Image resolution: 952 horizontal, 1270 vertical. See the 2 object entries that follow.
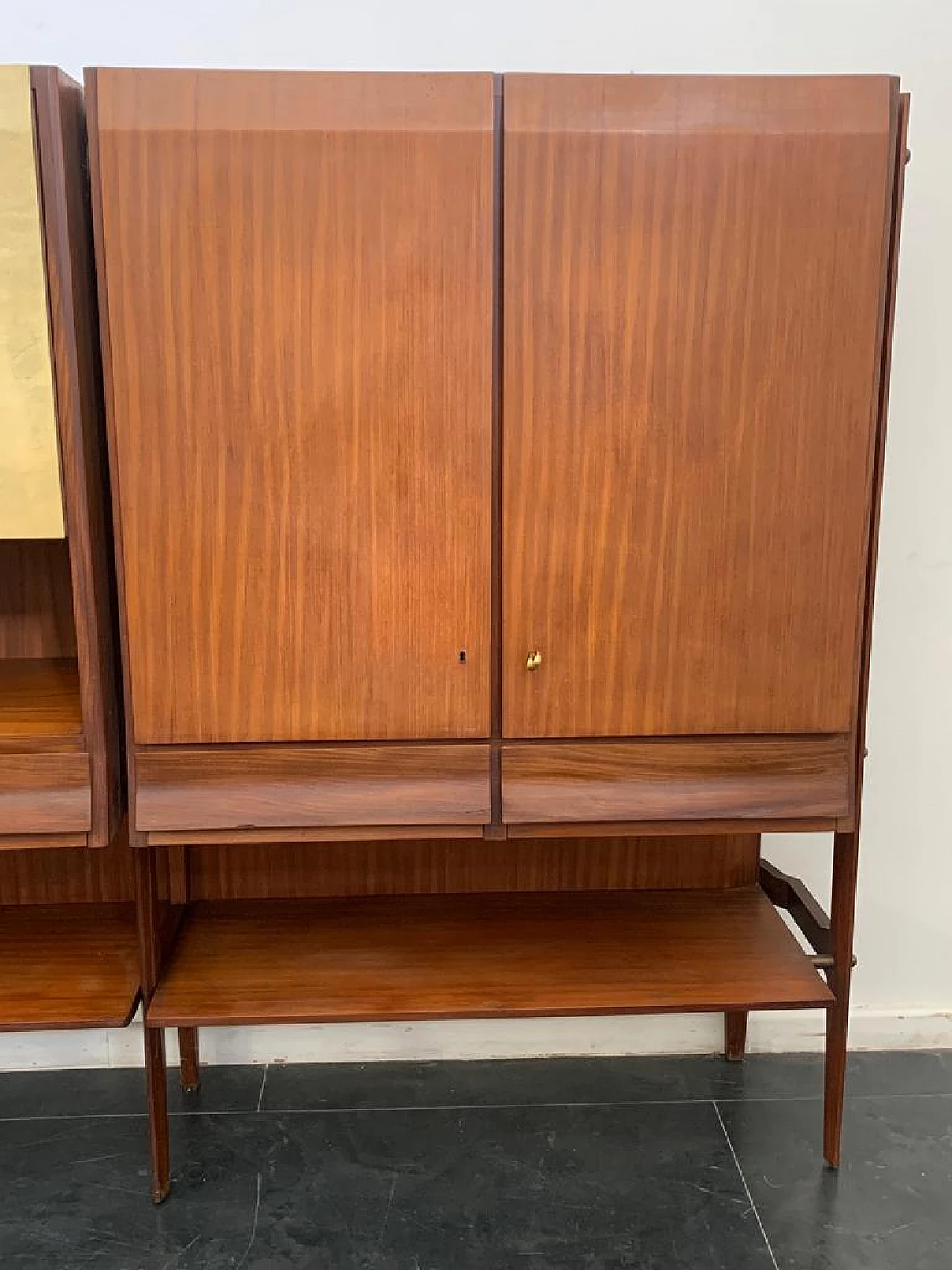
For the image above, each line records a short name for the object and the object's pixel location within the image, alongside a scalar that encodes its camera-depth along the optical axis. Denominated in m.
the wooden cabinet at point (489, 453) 1.41
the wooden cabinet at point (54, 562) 1.39
